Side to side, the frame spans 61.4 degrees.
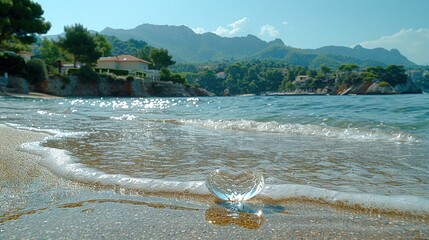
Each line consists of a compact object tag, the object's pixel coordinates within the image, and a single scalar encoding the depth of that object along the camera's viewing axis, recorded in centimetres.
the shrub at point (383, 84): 8781
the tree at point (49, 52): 6788
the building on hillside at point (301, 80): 11812
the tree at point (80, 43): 5056
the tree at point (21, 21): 3434
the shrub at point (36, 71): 3916
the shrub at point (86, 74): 4753
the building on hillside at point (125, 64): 7093
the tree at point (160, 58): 8219
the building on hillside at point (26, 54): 5336
